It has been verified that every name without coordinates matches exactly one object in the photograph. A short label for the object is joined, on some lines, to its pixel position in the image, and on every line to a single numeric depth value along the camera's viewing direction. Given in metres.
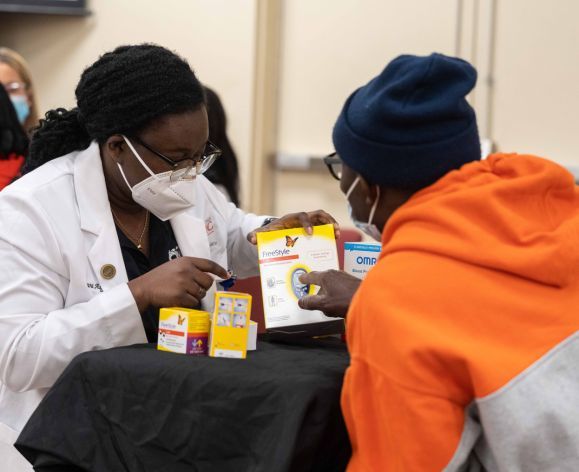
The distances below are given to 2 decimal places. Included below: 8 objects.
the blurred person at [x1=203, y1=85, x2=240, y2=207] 3.67
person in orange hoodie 1.25
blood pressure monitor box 1.93
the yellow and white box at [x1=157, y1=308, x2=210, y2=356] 1.63
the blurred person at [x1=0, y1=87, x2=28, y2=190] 3.66
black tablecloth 1.41
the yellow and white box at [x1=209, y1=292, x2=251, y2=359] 1.62
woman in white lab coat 1.77
